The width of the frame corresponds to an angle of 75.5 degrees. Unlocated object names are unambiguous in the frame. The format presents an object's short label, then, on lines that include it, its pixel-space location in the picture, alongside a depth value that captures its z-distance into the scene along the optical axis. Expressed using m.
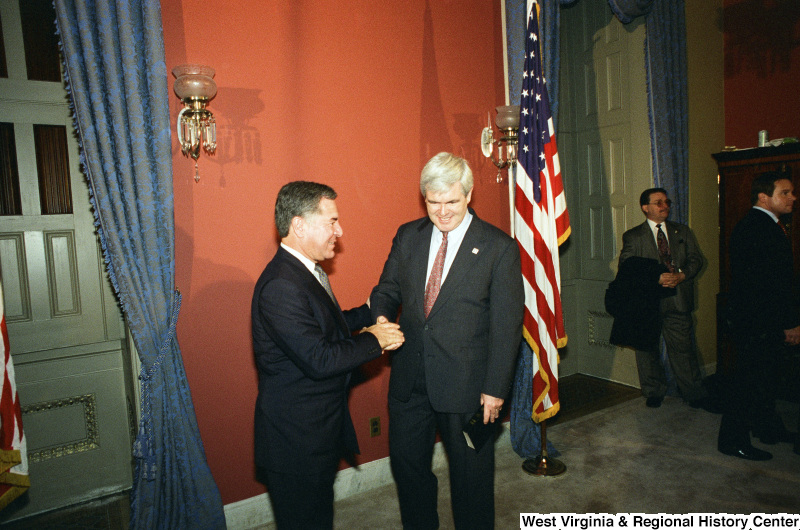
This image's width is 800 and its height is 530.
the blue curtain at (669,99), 4.55
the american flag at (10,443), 1.98
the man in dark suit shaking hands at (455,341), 2.18
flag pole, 3.29
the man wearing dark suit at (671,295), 4.29
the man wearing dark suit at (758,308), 3.18
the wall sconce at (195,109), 2.44
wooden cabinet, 4.27
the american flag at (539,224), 3.15
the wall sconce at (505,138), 3.38
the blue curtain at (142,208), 2.33
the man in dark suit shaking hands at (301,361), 1.84
